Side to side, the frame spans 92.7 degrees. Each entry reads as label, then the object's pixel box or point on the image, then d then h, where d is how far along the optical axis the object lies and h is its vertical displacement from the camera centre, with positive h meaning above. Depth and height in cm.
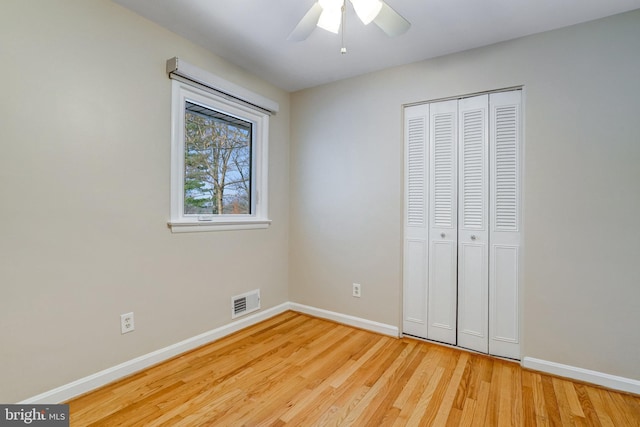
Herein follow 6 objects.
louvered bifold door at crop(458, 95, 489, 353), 241 -9
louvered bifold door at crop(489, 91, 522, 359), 230 -7
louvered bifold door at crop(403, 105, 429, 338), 267 -7
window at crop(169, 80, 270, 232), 234 +43
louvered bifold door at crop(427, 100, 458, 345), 254 -8
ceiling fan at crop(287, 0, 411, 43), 155 +104
